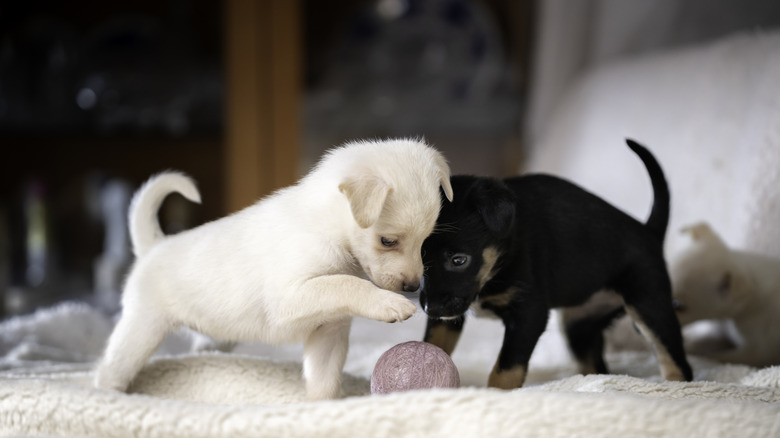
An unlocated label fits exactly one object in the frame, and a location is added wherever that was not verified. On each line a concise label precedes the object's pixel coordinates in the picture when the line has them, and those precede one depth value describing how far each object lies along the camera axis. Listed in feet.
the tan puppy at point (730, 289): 5.25
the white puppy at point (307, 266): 3.43
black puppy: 3.68
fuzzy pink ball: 3.45
